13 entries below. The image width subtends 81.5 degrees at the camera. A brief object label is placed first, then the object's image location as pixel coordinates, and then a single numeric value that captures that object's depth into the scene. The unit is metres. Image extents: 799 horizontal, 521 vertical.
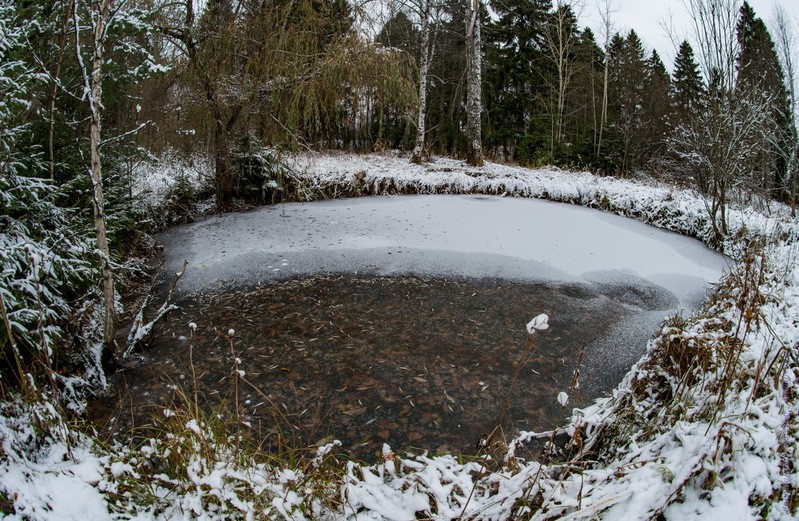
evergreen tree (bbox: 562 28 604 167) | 21.12
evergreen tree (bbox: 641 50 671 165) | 20.22
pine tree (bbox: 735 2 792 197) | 7.09
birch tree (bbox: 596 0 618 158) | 19.34
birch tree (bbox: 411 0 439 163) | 11.04
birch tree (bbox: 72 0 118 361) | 2.93
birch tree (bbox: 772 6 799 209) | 9.99
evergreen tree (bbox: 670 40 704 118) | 20.78
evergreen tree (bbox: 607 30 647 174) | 19.60
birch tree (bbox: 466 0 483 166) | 11.16
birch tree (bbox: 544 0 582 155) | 17.83
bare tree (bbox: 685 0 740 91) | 5.81
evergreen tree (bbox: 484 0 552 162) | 19.73
